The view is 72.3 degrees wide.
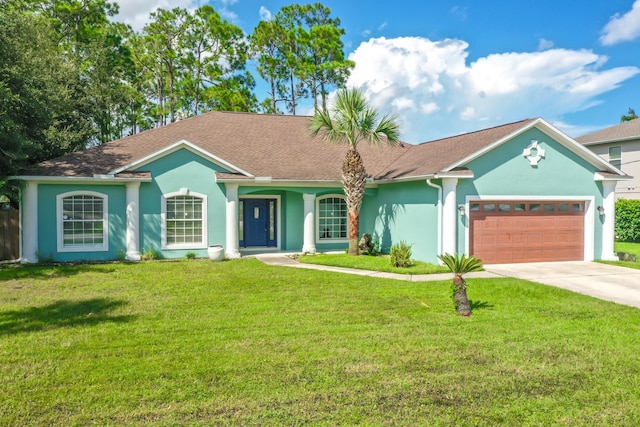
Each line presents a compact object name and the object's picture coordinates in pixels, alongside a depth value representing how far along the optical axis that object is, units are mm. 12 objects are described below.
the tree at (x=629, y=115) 50156
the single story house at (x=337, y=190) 14391
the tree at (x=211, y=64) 33781
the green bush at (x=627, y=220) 23828
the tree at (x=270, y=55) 35656
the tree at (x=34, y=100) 13719
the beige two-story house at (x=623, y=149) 25914
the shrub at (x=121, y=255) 14992
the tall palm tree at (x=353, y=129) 14992
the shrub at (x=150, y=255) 15078
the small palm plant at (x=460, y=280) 8305
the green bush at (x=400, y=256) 13594
